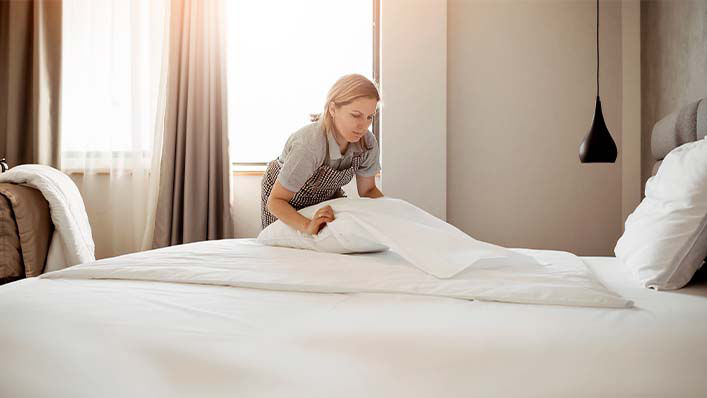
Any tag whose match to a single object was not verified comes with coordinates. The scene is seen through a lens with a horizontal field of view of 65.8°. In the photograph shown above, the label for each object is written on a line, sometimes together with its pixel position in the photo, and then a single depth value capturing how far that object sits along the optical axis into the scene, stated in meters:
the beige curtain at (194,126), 3.51
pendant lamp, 2.24
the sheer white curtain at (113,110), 3.60
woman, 1.70
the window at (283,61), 3.61
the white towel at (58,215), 2.59
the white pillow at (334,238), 1.39
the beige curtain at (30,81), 3.57
